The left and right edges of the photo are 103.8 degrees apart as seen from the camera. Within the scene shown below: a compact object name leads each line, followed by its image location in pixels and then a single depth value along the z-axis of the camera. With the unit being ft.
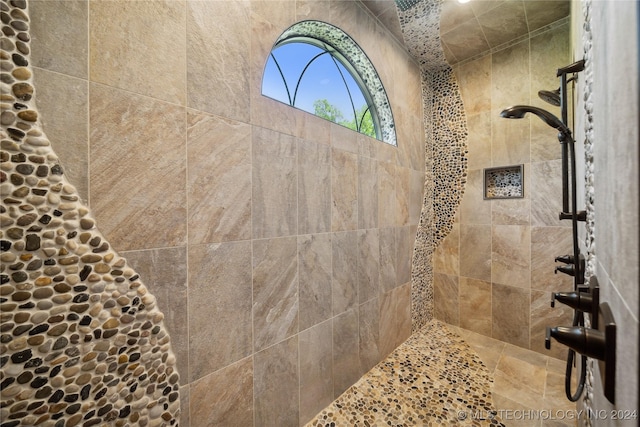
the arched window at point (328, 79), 5.12
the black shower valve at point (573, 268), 3.75
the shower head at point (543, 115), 4.26
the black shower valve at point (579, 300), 2.48
